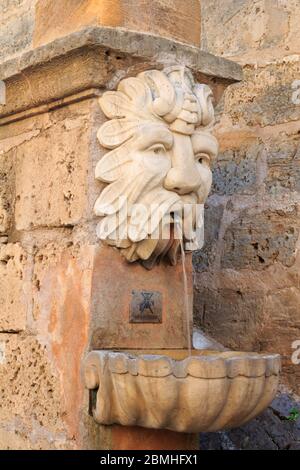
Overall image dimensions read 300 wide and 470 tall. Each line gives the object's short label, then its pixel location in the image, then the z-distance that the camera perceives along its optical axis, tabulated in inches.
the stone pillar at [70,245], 99.2
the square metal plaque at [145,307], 102.3
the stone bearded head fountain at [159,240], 88.2
